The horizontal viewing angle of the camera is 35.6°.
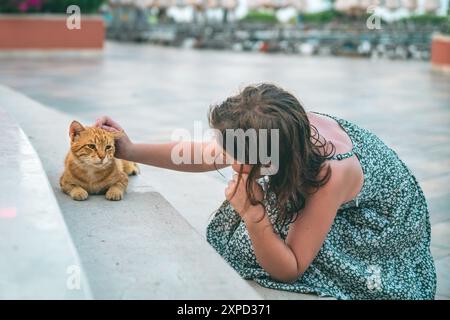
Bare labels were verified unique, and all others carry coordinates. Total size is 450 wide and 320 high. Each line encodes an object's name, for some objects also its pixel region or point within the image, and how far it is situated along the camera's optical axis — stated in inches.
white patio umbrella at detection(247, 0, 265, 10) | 1116.5
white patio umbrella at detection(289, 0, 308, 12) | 1093.8
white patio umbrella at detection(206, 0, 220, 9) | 1116.5
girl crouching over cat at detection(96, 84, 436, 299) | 95.9
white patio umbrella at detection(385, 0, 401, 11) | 957.2
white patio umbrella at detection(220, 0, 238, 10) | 1102.4
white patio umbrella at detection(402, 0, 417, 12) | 965.2
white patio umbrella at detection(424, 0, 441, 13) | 938.7
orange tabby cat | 120.3
